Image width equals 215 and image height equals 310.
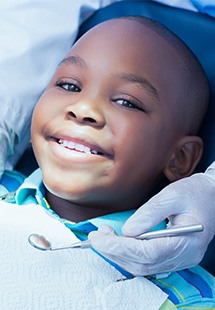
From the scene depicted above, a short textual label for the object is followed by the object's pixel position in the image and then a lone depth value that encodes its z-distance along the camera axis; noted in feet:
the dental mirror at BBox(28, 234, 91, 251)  1.81
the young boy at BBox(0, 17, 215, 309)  1.84
